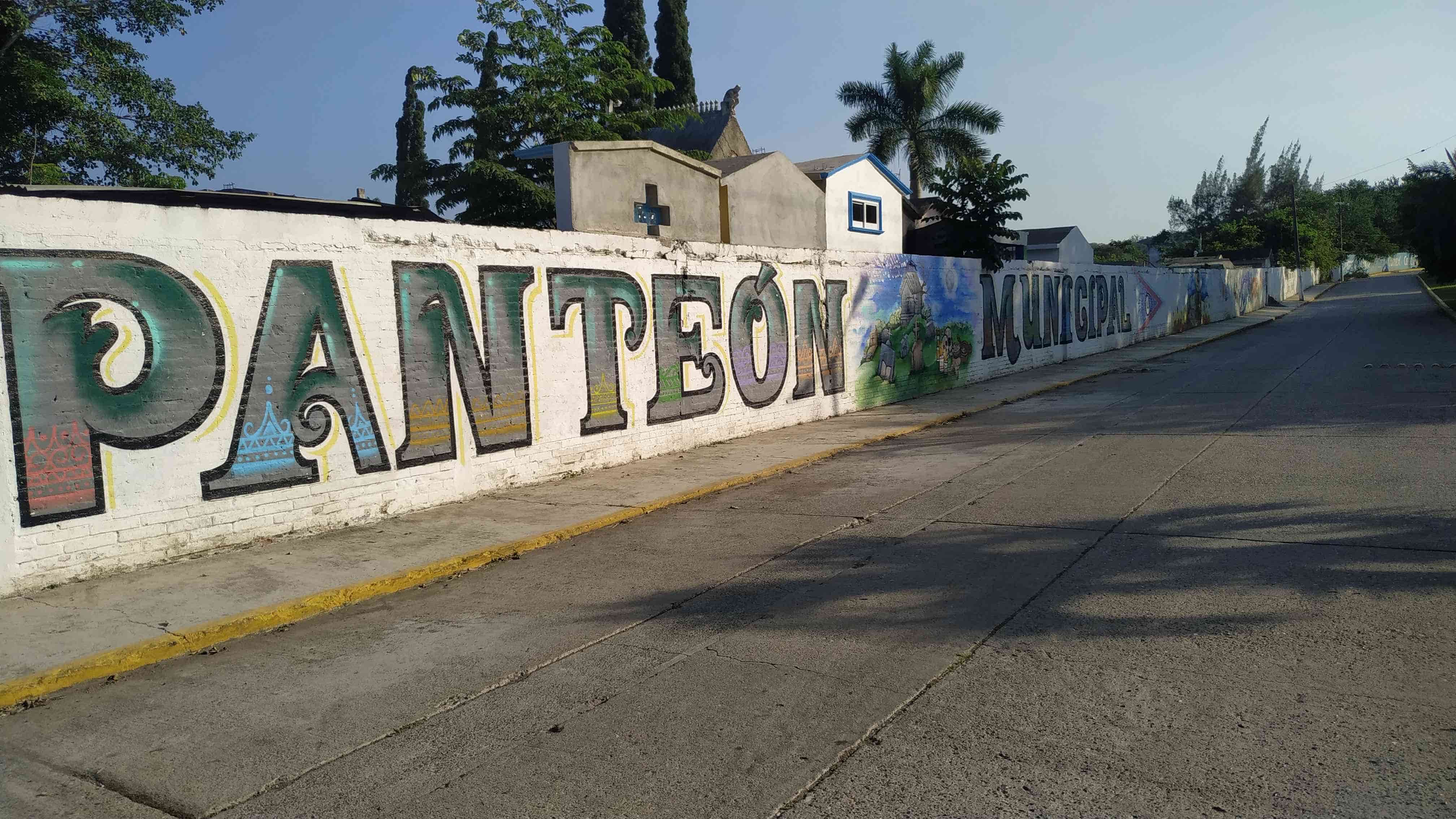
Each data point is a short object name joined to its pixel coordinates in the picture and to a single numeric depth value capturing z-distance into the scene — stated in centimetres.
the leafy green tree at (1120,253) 8219
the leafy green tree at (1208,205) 12950
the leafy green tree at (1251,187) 12512
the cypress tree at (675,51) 4344
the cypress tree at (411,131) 4356
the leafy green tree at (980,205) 2292
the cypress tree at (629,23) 4062
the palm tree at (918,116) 4381
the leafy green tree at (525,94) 2825
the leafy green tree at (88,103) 2078
